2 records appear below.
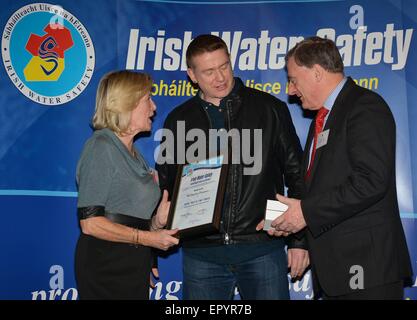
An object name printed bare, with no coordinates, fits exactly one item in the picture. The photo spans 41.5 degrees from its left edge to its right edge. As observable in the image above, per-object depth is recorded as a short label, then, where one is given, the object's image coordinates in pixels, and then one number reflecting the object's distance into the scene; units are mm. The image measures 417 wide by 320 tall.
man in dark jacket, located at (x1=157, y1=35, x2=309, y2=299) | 3678
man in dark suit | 3018
